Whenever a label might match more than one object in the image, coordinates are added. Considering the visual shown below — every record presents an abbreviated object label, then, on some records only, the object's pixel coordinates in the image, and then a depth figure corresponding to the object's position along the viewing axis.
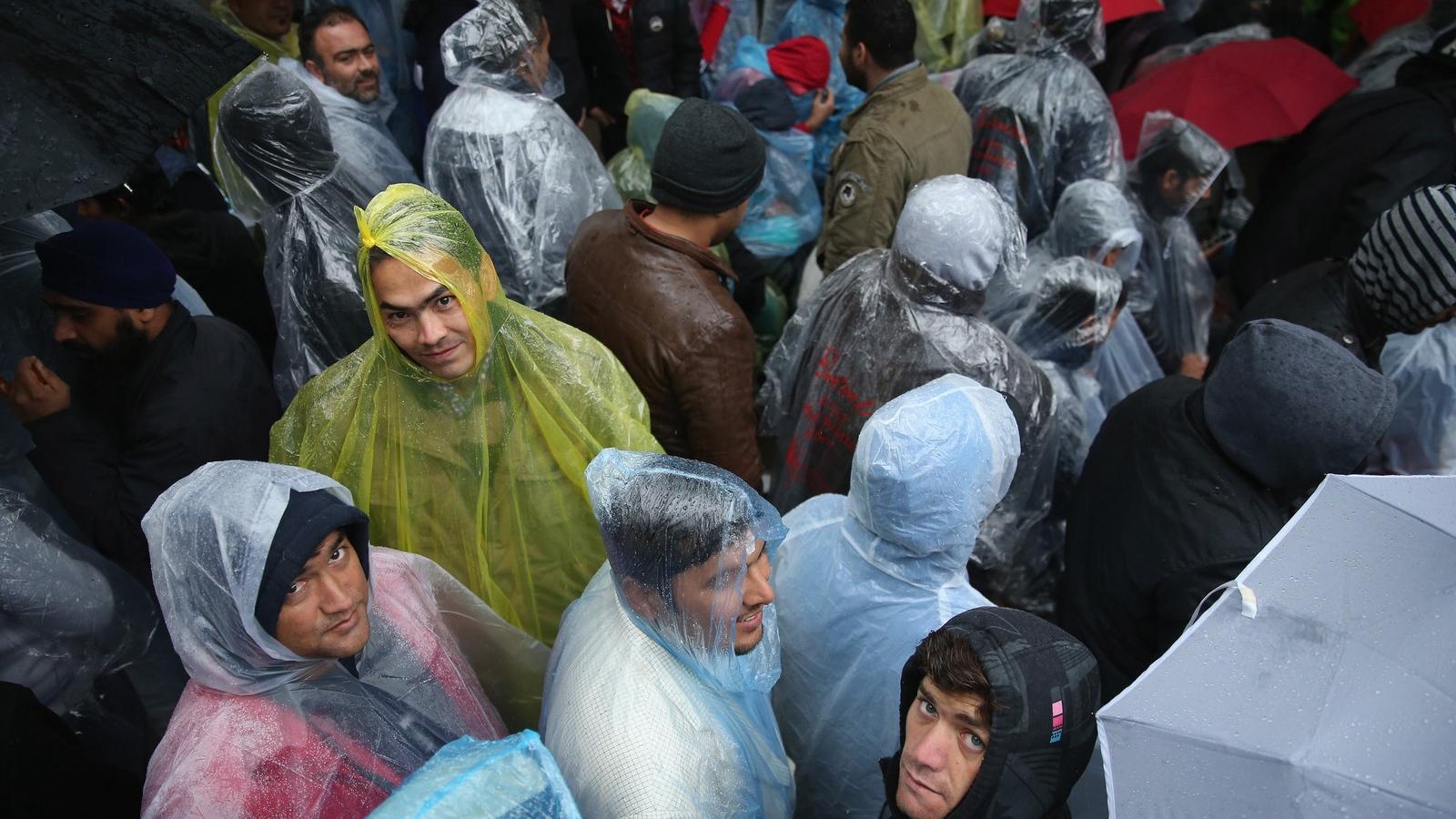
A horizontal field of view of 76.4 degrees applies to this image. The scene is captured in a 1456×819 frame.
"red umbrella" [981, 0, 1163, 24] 4.29
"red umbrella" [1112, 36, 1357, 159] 3.87
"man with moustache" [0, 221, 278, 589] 2.25
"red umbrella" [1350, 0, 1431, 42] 4.67
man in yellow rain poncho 2.12
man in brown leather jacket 2.45
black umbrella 1.22
